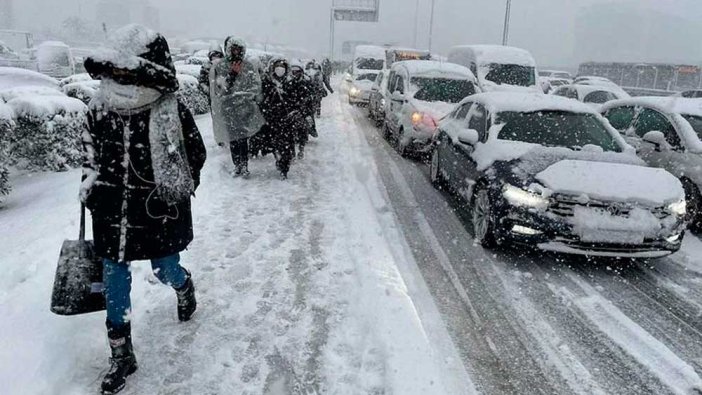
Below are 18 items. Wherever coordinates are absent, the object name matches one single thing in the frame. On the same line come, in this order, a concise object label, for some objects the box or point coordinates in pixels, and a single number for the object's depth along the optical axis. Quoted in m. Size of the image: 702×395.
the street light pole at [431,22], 54.44
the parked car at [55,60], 24.69
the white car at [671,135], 6.66
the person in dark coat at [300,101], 8.36
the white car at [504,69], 14.89
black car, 4.85
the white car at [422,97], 10.25
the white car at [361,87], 21.88
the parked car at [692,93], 22.45
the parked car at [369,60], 24.22
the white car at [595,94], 16.70
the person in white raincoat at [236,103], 7.83
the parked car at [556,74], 38.63
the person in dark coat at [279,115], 8.03
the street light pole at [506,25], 29.94
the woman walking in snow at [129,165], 2.73
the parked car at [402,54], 25.84
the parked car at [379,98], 14.28
